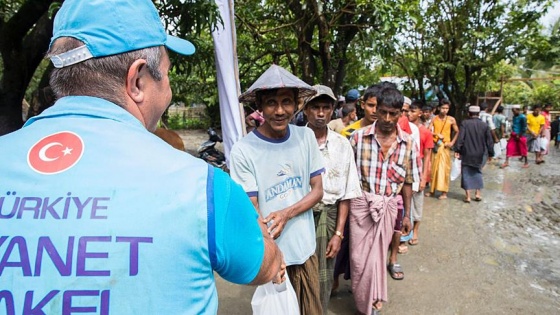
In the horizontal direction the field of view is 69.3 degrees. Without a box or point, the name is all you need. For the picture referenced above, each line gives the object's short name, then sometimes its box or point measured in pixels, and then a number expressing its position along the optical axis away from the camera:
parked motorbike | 8.71
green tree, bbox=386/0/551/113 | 11.02
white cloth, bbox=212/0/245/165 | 3.80
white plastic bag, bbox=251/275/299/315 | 2.02
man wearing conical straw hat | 2.13
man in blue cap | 0.78
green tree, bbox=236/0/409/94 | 5.50
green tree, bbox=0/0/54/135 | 4.87
